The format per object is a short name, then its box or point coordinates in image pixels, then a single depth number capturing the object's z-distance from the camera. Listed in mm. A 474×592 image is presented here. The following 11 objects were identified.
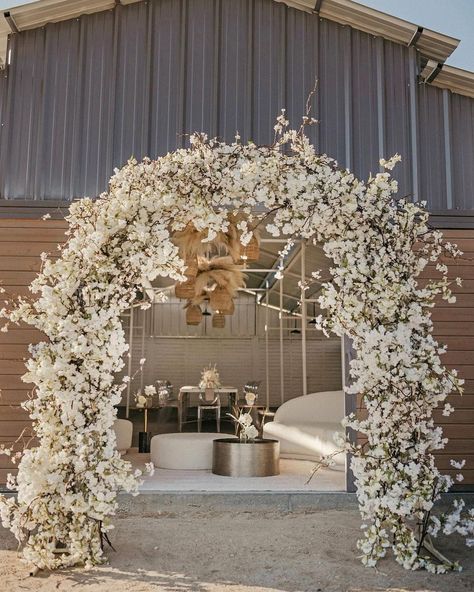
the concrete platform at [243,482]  5633
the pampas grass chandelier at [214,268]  7523
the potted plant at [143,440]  8438
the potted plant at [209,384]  11641
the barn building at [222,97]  6008
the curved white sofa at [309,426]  7384
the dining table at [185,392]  11734
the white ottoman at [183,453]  6859
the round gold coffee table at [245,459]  6371
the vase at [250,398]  8777
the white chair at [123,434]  7844
